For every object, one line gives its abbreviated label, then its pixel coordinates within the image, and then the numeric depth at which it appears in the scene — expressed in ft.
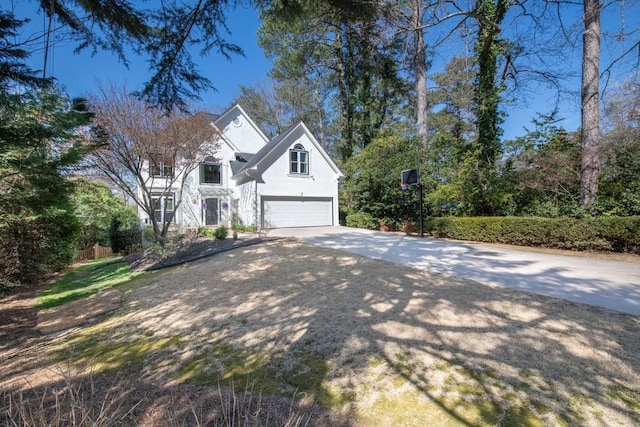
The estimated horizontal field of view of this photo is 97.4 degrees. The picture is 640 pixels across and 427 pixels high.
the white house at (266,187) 53.06
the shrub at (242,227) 50.70
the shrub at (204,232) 42.80
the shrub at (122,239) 49.80
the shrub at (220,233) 38.09
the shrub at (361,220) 53.57
